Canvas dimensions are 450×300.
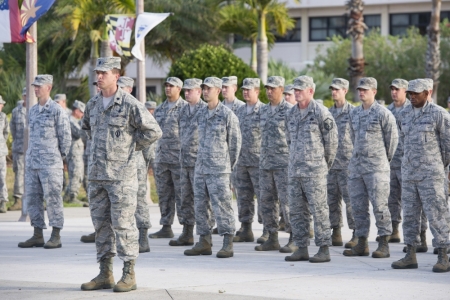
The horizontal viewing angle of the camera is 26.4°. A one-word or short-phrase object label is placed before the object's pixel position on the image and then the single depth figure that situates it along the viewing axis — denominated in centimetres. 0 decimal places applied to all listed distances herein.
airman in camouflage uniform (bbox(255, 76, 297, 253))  1277
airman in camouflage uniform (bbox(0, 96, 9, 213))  1778
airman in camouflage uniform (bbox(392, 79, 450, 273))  1073
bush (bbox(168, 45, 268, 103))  2308
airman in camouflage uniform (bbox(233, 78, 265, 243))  1352
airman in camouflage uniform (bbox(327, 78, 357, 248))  1311
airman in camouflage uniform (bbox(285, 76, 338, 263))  1135
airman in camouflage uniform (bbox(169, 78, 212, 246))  1291
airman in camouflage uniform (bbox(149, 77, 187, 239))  1342
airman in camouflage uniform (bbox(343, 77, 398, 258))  1197
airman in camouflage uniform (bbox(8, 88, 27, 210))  1881
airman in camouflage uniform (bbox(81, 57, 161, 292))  946
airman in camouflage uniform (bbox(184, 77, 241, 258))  1195
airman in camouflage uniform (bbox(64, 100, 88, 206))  1944
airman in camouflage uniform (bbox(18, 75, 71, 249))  1270
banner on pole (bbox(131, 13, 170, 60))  1867
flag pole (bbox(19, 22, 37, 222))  1567
